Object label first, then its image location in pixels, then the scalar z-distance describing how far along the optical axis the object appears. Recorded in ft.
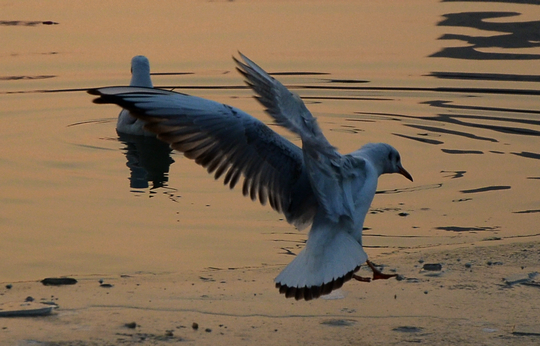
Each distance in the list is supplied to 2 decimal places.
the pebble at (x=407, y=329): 35.53
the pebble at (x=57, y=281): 40.47
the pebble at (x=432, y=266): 42.06
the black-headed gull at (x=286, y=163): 33.60
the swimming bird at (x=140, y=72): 76.13
